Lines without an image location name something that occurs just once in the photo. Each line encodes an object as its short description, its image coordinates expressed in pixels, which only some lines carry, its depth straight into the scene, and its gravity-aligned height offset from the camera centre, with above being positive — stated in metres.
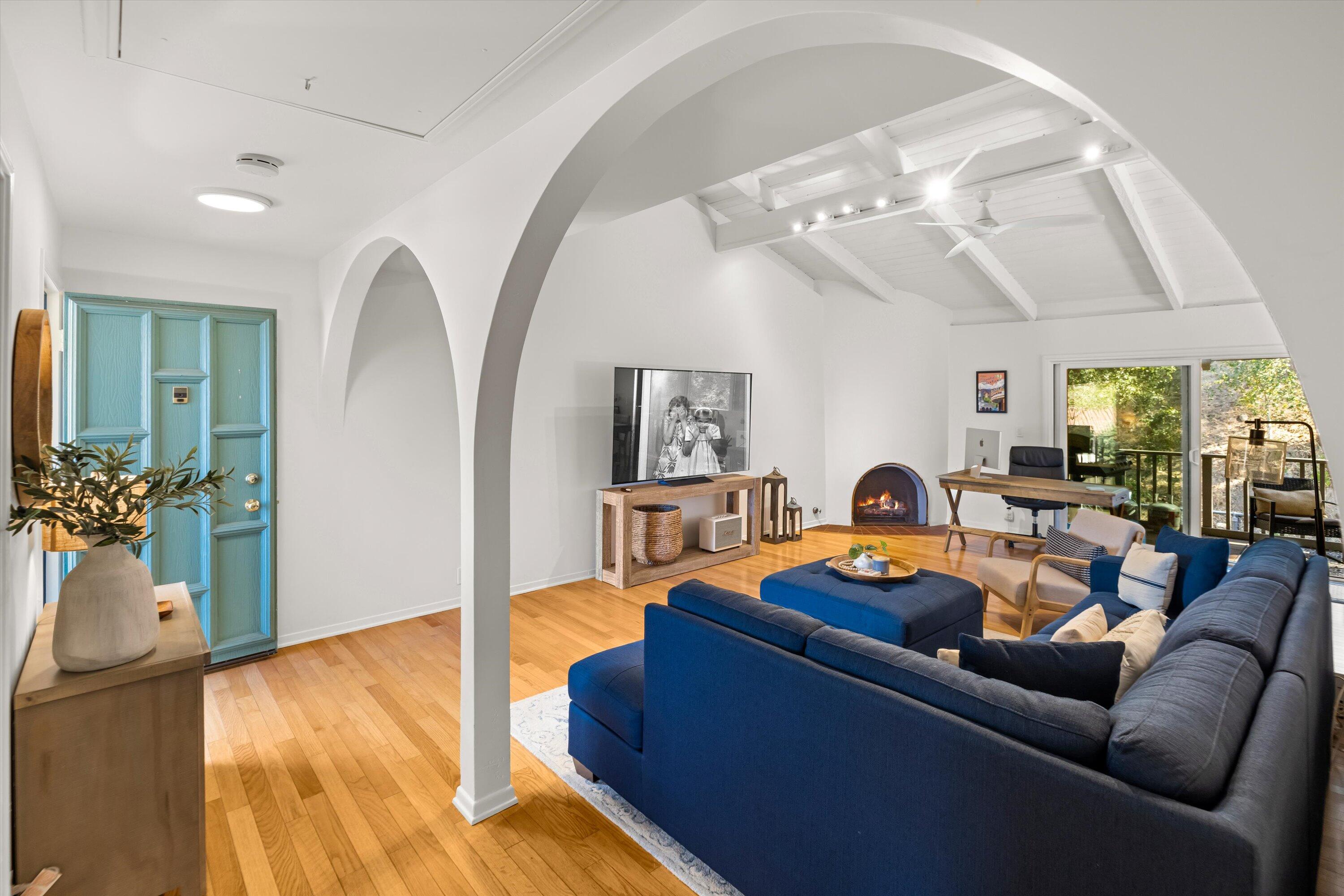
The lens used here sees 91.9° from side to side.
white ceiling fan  3.77 +1.33
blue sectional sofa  1.10 -0.65
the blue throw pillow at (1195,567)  2.92 -0.56
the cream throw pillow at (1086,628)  2.03 -0.59
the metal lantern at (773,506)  6.48 -0.64
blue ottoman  3.10 -0.82
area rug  2.01 -1.31
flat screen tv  5.20 +0.15
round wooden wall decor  1.60 +0.14
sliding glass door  6.15 +0.09
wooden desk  5.24 -0.39
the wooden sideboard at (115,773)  1.63 -0.89
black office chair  6.34 -0.20
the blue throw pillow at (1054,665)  1.57 -0.55
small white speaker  5.82 -0.82
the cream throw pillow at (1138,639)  1.77 -0.57
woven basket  5.27 -0.75
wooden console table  5.04 -0.78
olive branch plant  1.63 -0.15
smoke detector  2.21 +0.95
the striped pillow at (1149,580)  2.92 -0.62
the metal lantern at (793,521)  6.61 -0.80
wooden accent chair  3.71 -0.79
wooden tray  3.45 -0.71
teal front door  3.20 +0.12
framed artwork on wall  7.06 +0.56
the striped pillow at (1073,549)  3.81 -0.65
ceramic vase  1.69 -0.46
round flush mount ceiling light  2.55 +0.96
